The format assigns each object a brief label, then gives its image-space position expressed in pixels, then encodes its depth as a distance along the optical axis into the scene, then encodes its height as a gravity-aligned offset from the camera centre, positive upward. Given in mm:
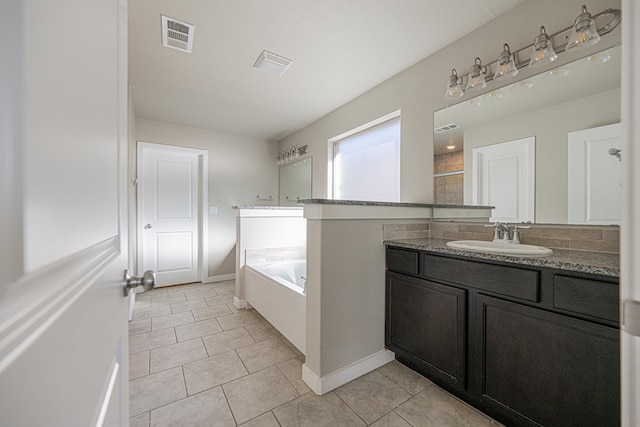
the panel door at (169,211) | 3637 +19
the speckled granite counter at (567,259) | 1009 -217
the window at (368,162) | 2725 +594
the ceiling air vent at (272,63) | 2200 +1327
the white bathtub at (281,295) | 1915 -731
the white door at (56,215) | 176 -2
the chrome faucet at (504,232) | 1658 -136
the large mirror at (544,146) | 1366 +414
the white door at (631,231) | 434 -34
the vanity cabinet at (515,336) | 1014 -606
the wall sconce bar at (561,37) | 1319 +1001
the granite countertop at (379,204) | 1590 +58
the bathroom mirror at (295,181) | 3932 +505
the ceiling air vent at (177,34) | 1859 +1357
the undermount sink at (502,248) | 1329 -209
